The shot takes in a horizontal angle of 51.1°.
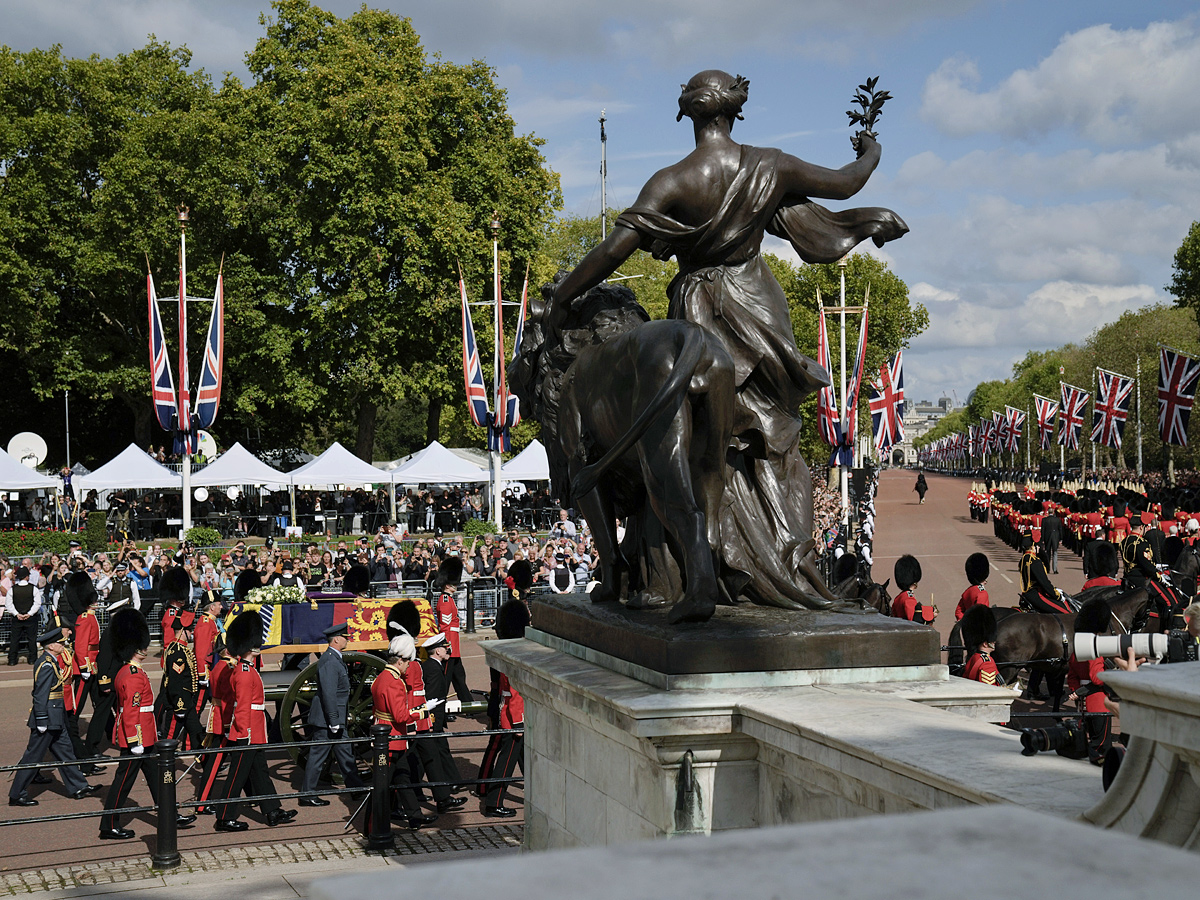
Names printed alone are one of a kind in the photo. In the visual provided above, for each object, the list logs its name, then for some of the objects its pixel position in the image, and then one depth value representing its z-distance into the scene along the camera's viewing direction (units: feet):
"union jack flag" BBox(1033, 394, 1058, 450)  177.68
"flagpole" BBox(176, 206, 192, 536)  90.33
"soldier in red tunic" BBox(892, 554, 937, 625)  41.37
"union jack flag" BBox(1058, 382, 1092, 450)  159.43
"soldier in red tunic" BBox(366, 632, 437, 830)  33.99
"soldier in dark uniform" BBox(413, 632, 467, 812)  35.04
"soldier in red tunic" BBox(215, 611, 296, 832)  33.55
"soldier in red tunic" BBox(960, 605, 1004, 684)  33.12
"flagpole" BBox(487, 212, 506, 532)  102.68
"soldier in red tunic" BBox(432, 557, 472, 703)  44.98
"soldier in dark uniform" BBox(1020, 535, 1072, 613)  46.93
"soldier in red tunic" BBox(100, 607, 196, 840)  32.53
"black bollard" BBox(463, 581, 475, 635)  74.90
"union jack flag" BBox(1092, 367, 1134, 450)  141.69
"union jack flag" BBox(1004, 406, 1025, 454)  218.07
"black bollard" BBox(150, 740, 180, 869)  28.96
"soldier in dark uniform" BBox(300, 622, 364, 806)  35.12
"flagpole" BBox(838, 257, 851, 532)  98.57
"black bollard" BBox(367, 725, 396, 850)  30.89
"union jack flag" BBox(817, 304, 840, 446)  103.81
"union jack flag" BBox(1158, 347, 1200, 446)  105.09
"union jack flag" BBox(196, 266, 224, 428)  89.71
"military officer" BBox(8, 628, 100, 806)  35.04
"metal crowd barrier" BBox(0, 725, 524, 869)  28.68
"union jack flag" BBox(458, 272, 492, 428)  99.45
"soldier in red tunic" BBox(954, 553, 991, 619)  43.50
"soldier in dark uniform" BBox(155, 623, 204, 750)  36.83
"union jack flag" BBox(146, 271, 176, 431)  88.74
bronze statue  18.04
